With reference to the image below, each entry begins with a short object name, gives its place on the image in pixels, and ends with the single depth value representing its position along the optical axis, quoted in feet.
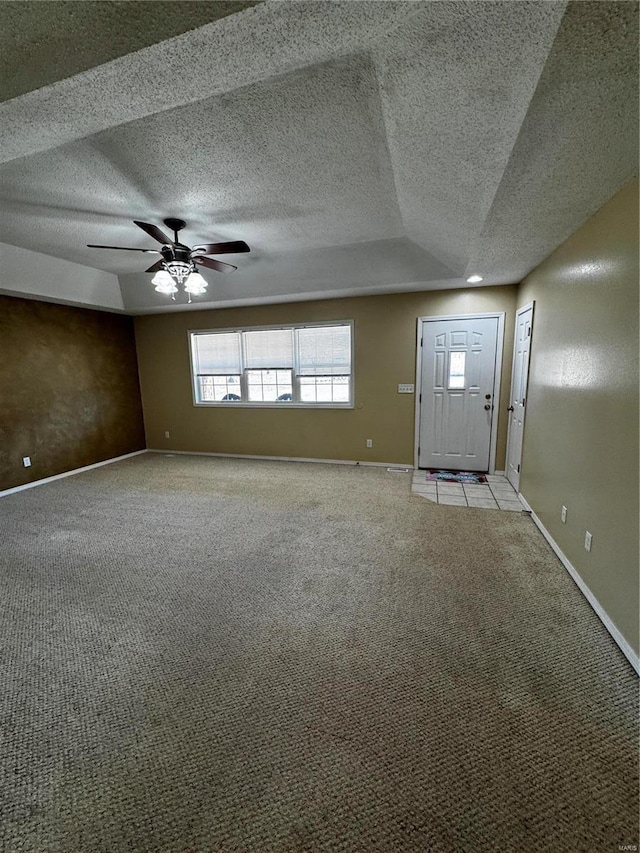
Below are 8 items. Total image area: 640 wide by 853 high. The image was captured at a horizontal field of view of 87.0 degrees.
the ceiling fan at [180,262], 9.02
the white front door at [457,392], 13.83
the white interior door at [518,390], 11.66
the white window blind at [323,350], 15.64
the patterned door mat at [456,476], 13.75
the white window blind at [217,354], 17.35
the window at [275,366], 15.88
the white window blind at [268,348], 16.45
